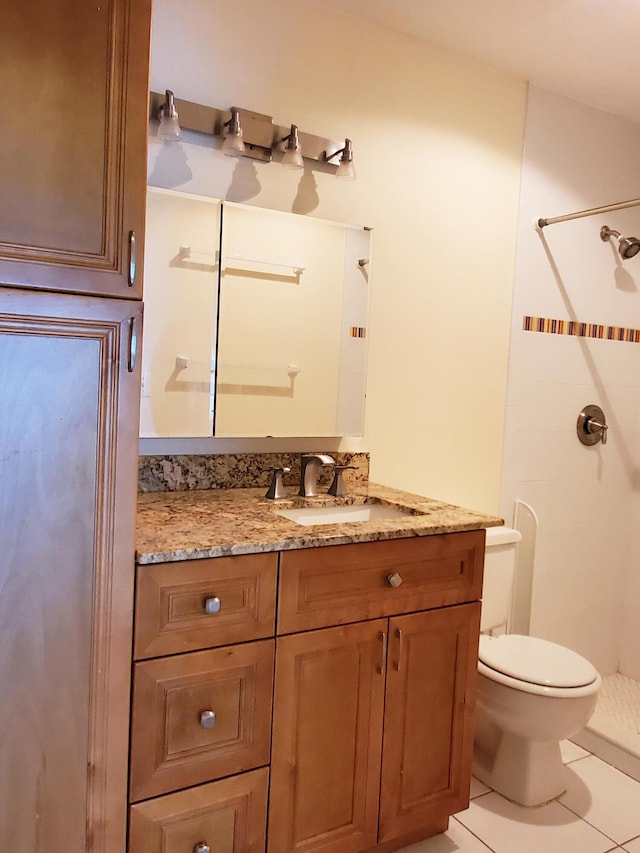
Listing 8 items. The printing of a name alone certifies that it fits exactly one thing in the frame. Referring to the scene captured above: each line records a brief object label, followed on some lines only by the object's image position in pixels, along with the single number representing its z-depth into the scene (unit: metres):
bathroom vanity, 1.30
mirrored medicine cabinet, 1.77
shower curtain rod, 2.19
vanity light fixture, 1.74
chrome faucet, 1.91
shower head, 2.62
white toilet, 1.87
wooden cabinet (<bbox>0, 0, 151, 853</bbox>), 1.14
